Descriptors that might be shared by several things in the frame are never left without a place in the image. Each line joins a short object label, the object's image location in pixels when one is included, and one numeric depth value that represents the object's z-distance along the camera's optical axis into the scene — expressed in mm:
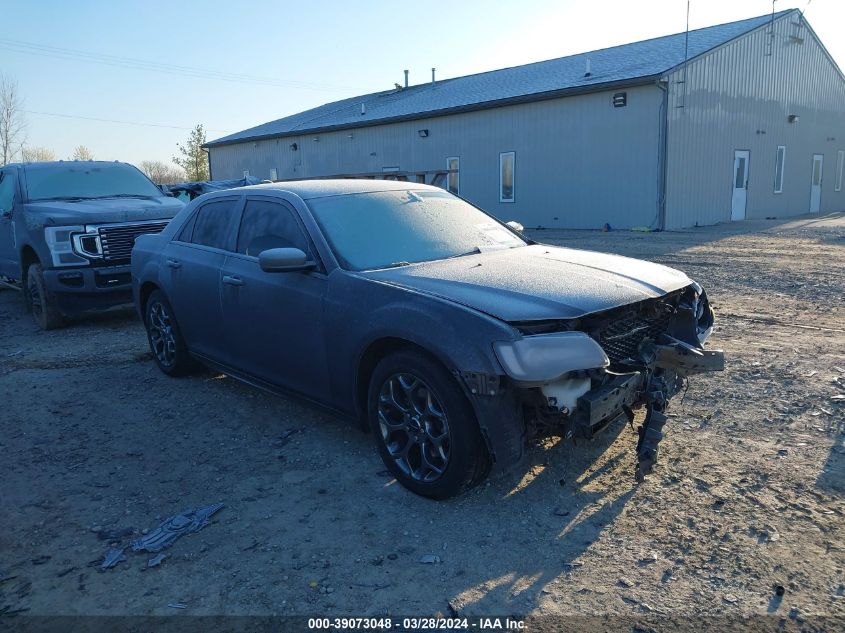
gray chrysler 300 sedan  3092
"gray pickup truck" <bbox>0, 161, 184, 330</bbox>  7582
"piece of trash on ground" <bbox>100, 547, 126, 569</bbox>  3023
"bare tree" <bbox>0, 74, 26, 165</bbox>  39312
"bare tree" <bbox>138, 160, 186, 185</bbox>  71188
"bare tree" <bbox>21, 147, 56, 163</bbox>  41950
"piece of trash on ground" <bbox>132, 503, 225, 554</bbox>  3168
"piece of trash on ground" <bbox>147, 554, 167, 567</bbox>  3020
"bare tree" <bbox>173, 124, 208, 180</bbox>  47688
